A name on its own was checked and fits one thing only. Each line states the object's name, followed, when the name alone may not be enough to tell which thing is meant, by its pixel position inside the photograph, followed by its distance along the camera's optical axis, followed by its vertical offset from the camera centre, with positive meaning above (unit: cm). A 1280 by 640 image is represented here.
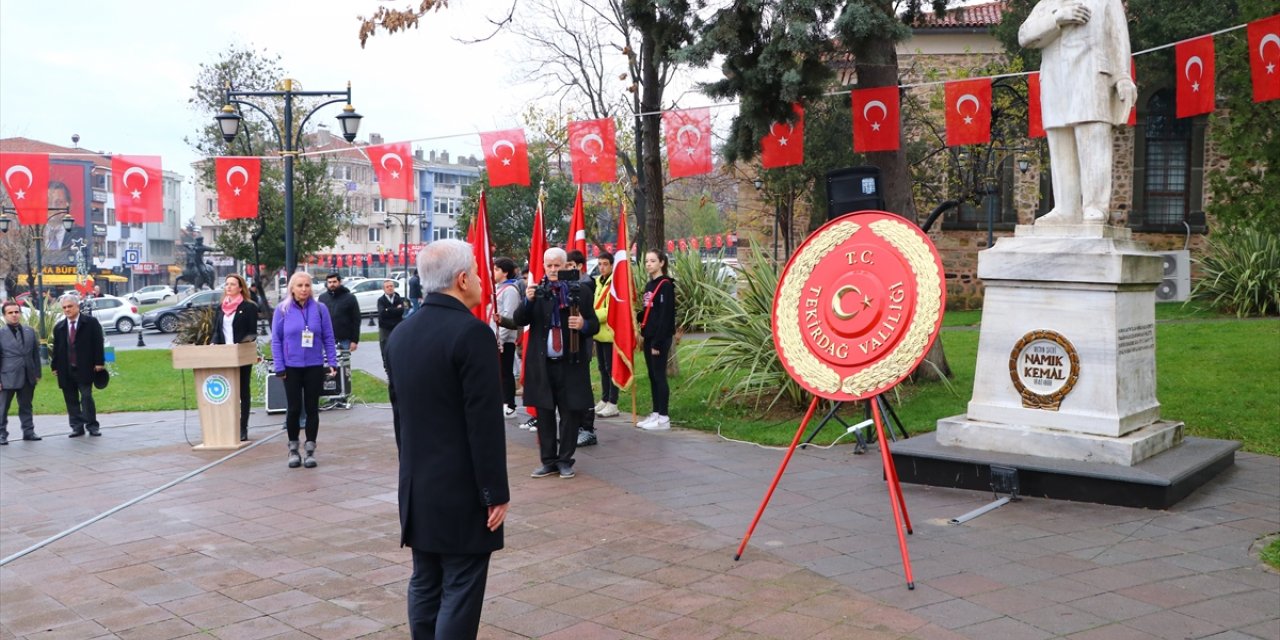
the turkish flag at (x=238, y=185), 1371 +112
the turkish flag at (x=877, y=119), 1188 +158
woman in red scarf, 1082 -47
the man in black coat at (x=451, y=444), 375 -62
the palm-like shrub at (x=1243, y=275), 1706 -31
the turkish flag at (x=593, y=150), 1330 +144
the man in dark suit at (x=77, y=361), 1214 -98
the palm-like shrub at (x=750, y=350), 1115 -92
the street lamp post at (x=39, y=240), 2324 +89
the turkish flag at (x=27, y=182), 1194 +105
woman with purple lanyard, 925 -72
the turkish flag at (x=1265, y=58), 966 +179
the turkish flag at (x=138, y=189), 1287 +102
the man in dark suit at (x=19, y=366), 1210 -103
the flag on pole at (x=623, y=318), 1087 -53
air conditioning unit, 2172 -43
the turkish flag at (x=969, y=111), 1311 +184
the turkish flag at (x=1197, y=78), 1122 +187
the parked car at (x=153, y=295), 5597 -111
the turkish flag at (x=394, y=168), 1406 +133
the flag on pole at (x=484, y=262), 1177 +7
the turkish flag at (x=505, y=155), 1367 +143
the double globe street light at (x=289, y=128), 1595 +216
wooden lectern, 1054 -116
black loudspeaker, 931 +63
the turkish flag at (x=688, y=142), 1342 +154
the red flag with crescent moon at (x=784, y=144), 1238 +139
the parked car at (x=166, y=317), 3628 -148
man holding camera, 845 -77
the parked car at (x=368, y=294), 4153 -93
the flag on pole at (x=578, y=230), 1173 +41
